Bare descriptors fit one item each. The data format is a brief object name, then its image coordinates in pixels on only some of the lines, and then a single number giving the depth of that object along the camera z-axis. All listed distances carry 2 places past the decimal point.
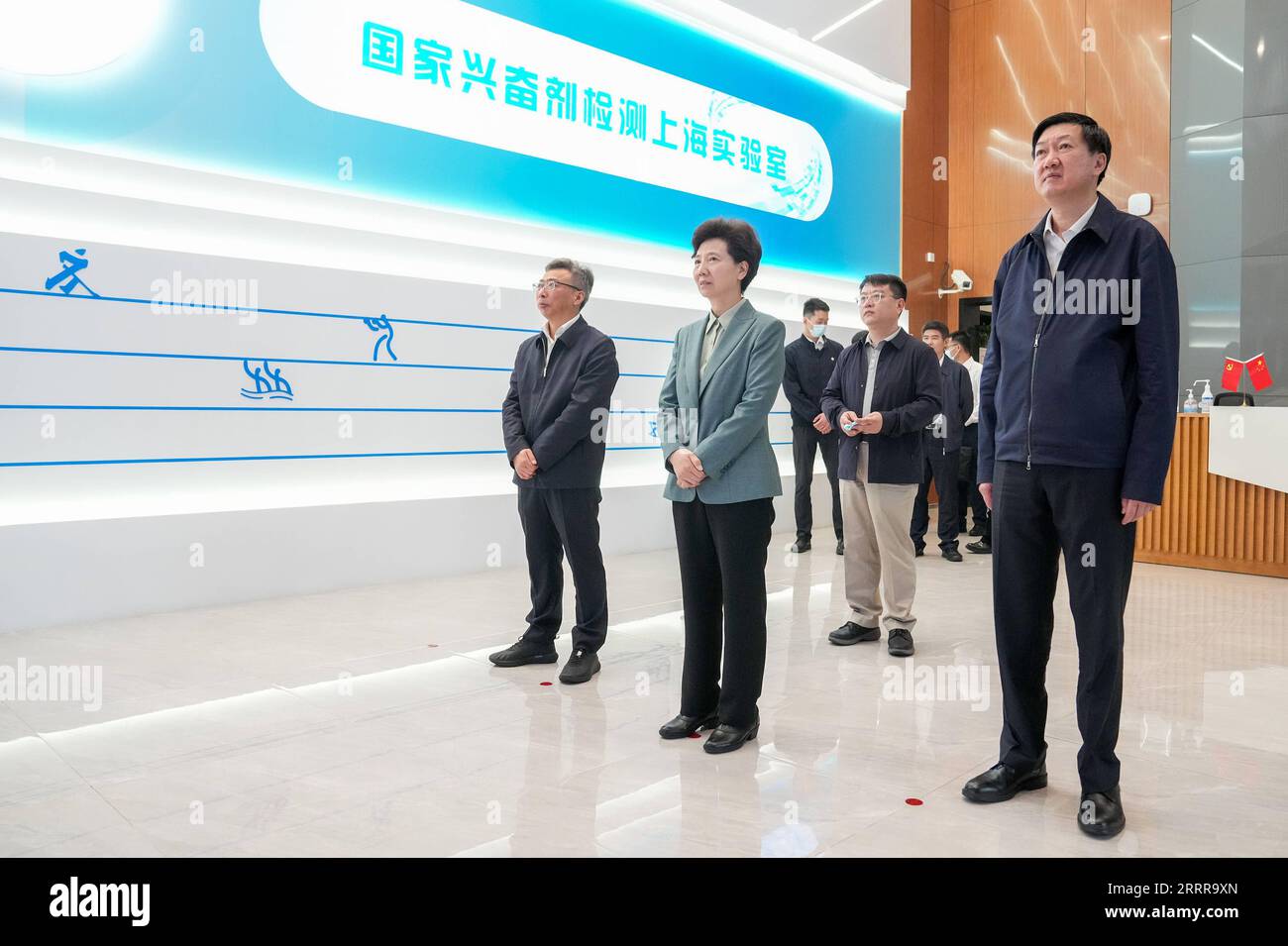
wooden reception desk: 5.55
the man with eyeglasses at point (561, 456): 3.34
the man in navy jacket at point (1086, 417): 2.06
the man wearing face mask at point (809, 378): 6.46
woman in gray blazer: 2.55
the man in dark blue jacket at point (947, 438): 6.46
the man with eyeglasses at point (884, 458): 3.80
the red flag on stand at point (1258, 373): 6.54
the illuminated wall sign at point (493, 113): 4.29
